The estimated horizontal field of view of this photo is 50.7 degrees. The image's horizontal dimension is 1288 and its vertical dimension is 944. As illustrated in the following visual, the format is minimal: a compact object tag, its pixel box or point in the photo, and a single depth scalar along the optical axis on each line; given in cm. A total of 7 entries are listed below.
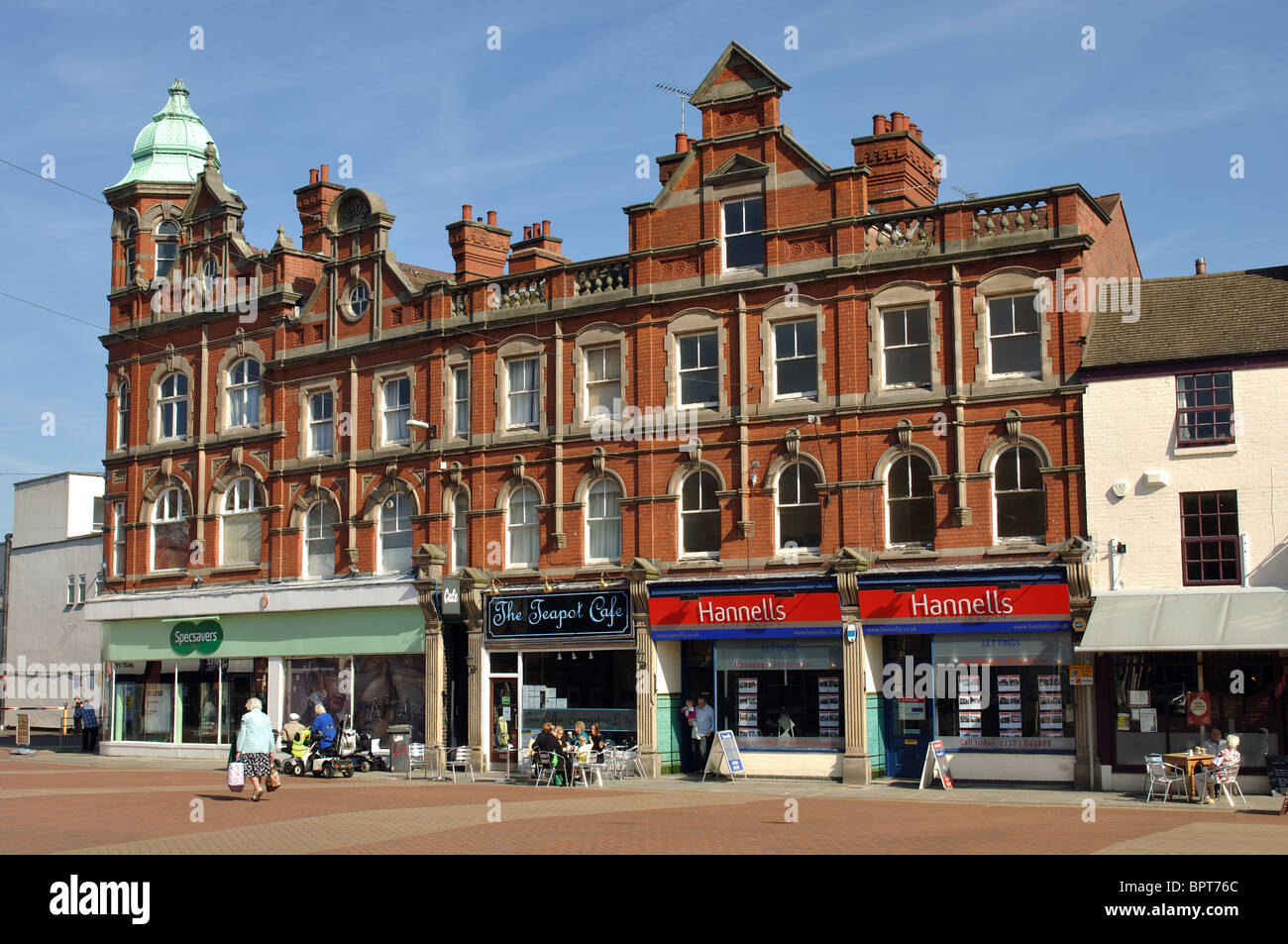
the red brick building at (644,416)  2725
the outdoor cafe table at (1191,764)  2312
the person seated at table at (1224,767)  2280
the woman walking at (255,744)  2402
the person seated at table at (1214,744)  2425
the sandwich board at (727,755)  2819
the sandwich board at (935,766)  2614
